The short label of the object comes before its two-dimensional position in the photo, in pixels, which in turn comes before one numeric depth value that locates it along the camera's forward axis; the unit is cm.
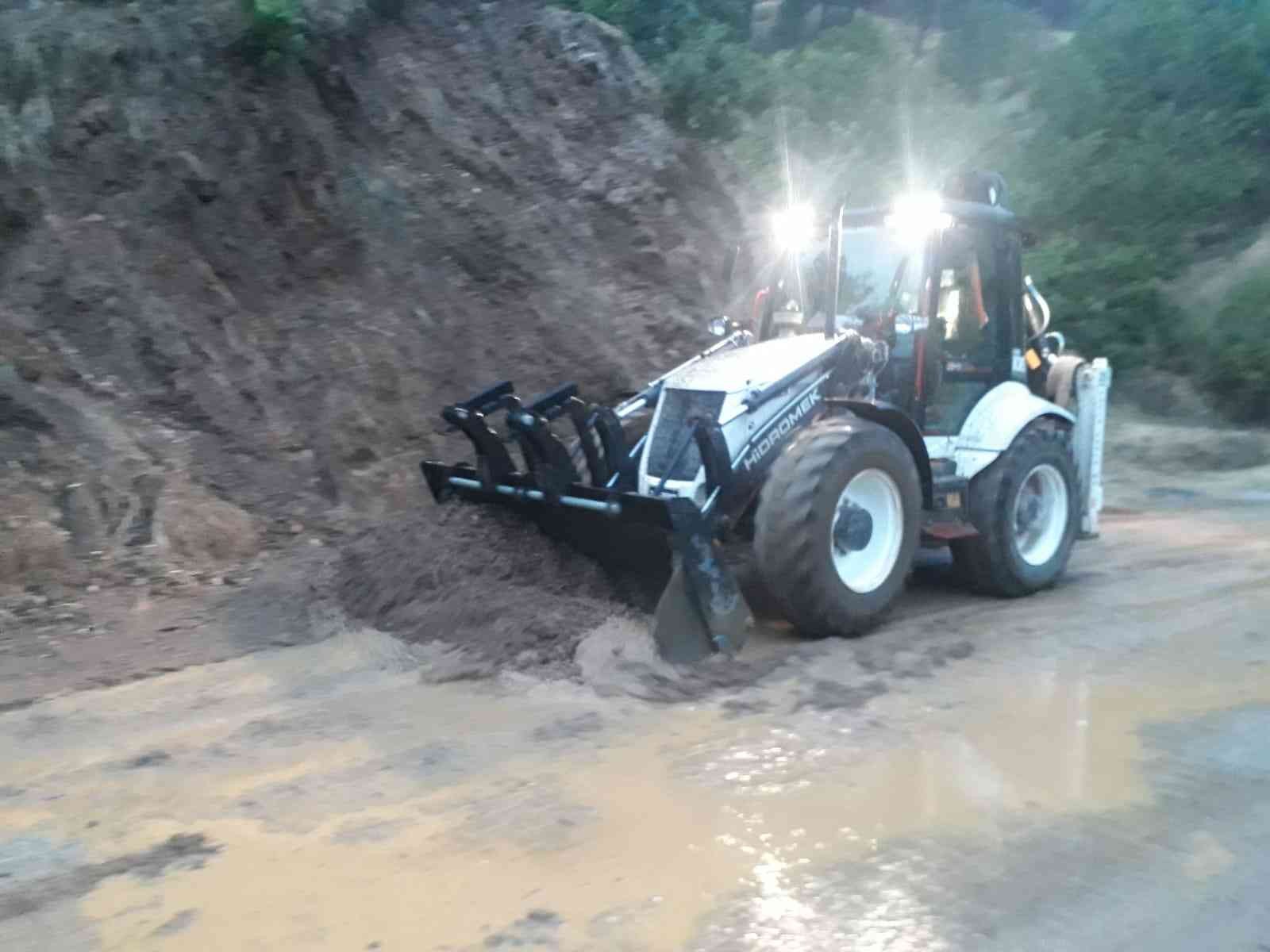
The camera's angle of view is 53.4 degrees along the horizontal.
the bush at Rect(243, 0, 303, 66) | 1147
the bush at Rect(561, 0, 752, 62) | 1723
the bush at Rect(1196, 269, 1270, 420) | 1518
